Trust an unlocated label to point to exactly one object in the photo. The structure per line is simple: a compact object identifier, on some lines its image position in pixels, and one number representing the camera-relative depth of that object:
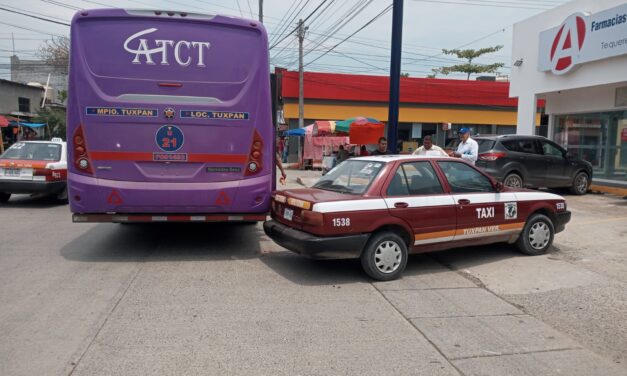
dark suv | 12.96
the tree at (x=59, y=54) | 49.59
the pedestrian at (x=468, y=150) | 10.34
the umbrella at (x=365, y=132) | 15.75
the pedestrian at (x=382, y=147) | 10.28
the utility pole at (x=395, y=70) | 10.45
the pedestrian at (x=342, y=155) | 14.58
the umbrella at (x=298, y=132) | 27.19
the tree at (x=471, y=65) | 56.66
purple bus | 6.38
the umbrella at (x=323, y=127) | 25.88
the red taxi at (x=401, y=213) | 5.75
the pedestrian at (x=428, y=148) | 9.78
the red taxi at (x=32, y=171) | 11.36
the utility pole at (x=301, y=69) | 28.39
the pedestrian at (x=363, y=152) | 11.86
